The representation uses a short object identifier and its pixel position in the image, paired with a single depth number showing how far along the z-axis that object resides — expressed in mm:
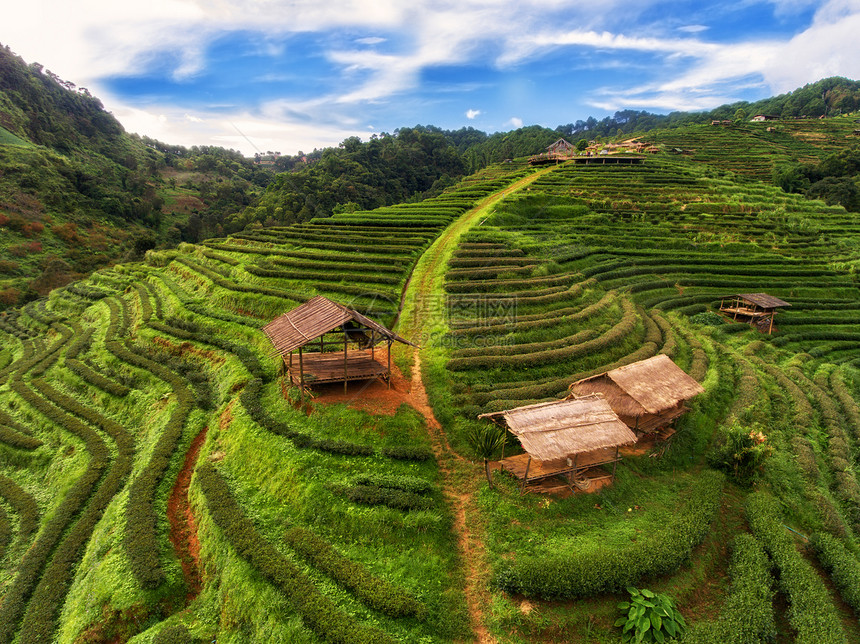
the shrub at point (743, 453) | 18078
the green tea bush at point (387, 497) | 14797
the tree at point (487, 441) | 16000
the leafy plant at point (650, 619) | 11297
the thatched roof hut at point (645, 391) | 18875
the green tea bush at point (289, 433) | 16928
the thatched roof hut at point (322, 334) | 19031
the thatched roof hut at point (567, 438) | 15242
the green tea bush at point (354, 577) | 11625
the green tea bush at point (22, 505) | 18812
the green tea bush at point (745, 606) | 11453
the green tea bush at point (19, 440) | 23062
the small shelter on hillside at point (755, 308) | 34875
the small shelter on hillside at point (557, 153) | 77375
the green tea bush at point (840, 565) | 13948
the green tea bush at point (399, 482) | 15516
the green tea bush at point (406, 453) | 16953
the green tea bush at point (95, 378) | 25219
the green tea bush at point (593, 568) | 12133
